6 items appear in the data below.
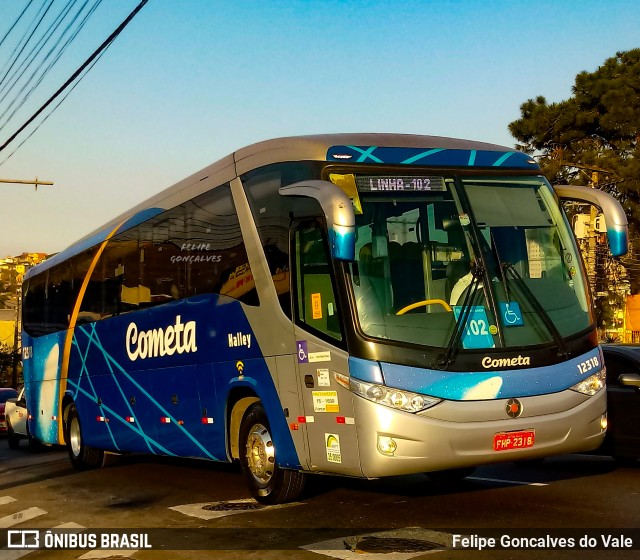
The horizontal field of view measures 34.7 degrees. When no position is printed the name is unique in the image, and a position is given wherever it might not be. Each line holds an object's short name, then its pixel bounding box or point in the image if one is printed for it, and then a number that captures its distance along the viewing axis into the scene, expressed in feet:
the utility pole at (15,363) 219.20
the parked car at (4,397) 104.29
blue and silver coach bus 28.86
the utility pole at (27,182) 85.78
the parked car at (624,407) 40.40
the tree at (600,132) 135.64
